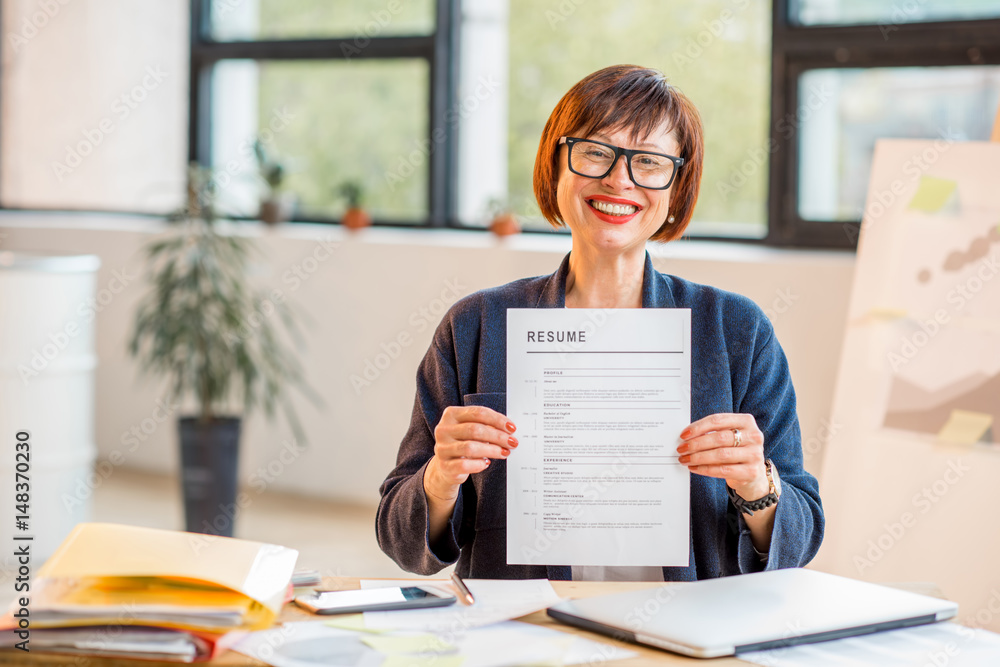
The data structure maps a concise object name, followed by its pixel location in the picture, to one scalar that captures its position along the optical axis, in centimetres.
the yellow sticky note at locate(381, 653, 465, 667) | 107
